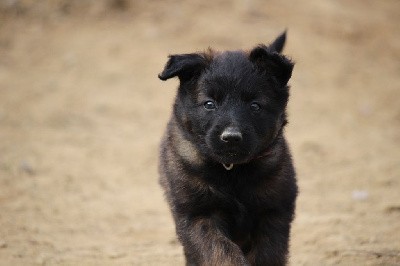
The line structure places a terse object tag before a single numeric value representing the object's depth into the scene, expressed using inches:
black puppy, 327.6
